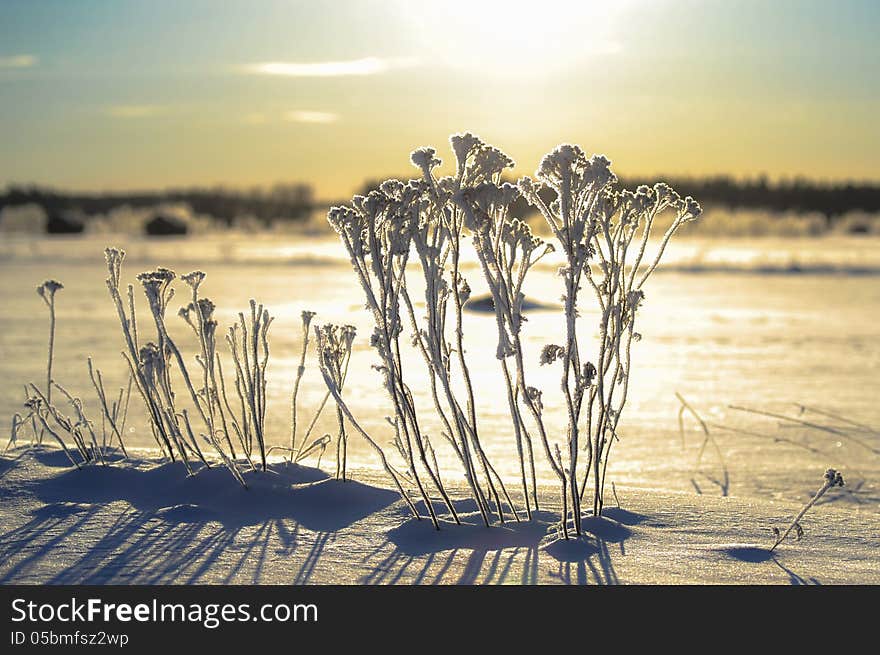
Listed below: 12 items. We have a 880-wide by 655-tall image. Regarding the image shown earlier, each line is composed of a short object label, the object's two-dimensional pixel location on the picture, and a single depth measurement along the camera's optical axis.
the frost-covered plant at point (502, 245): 2.89
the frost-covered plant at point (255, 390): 3.81
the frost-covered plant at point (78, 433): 3.96
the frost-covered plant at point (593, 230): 2.93
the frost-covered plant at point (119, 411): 5.74
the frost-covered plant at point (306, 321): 3.71
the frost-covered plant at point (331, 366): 3.17
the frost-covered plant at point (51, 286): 3.91
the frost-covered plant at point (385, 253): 3.00
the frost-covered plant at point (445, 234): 2.92
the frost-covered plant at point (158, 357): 3.47
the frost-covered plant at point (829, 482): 2.91
